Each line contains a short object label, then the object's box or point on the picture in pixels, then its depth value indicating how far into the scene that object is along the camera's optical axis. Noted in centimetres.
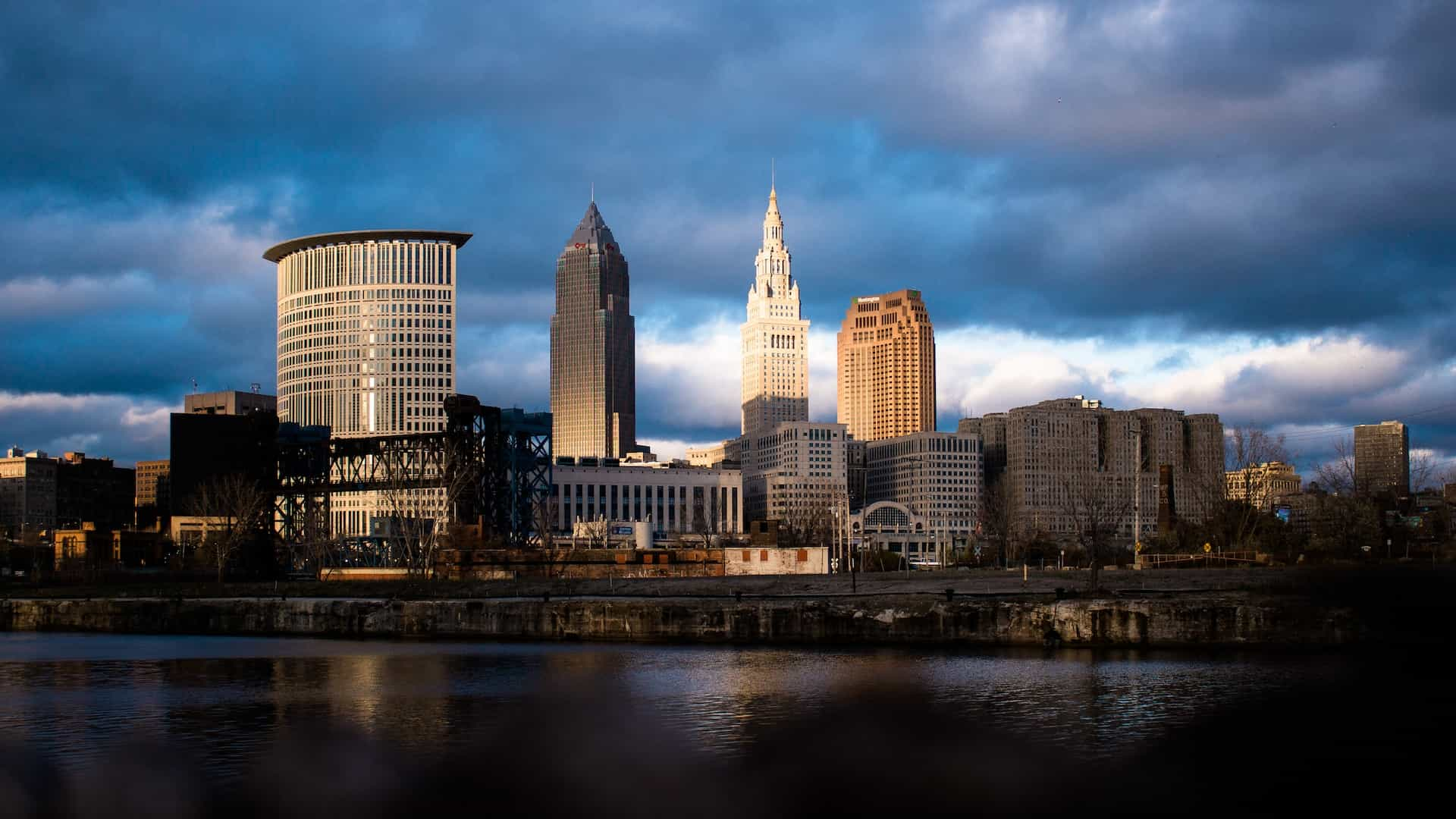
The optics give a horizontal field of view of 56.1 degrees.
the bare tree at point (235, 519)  13738
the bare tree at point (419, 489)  11738
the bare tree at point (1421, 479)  13738
